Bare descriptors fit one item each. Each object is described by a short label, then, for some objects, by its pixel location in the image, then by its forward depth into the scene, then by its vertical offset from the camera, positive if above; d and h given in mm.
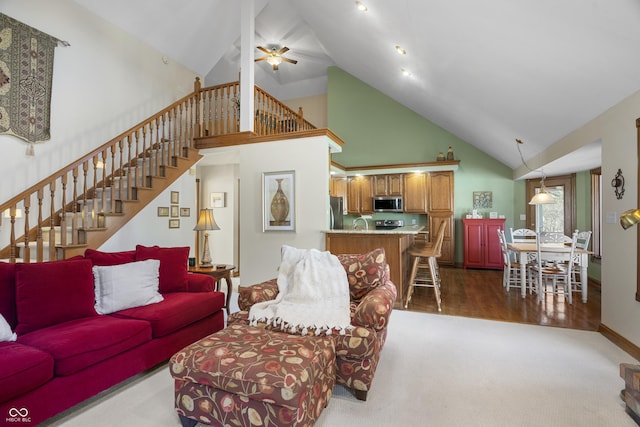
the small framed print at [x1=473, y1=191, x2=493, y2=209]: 7043 +338
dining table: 4109 -556
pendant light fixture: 4381 +238
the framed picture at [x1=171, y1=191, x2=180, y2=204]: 4988 +278
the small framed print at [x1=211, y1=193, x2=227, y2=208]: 6613 +304
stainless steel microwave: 7227 +247
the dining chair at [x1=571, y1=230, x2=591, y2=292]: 4336 -463
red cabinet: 6535 -613
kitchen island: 4086 -421
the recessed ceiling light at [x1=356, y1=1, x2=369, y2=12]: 3996 +2726
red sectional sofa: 1673 -797
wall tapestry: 3693 +1692
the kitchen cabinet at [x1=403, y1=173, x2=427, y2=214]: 7121 +499
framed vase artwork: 4582 +198
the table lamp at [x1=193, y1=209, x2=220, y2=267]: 3885 -152
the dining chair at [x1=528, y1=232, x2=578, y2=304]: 4066 -778
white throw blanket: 2121 -648
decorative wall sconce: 2785 +281
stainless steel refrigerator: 4827 +36
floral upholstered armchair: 1998 -793
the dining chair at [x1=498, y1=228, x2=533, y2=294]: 4758 -888
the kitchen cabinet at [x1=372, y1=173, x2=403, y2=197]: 7340 +715
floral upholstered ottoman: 1497 -846
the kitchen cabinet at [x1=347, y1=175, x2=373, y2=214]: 7609 +483
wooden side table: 3699 -696
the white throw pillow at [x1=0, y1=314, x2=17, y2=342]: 1852 -718
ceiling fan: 6102 +3180
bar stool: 3965 -585
